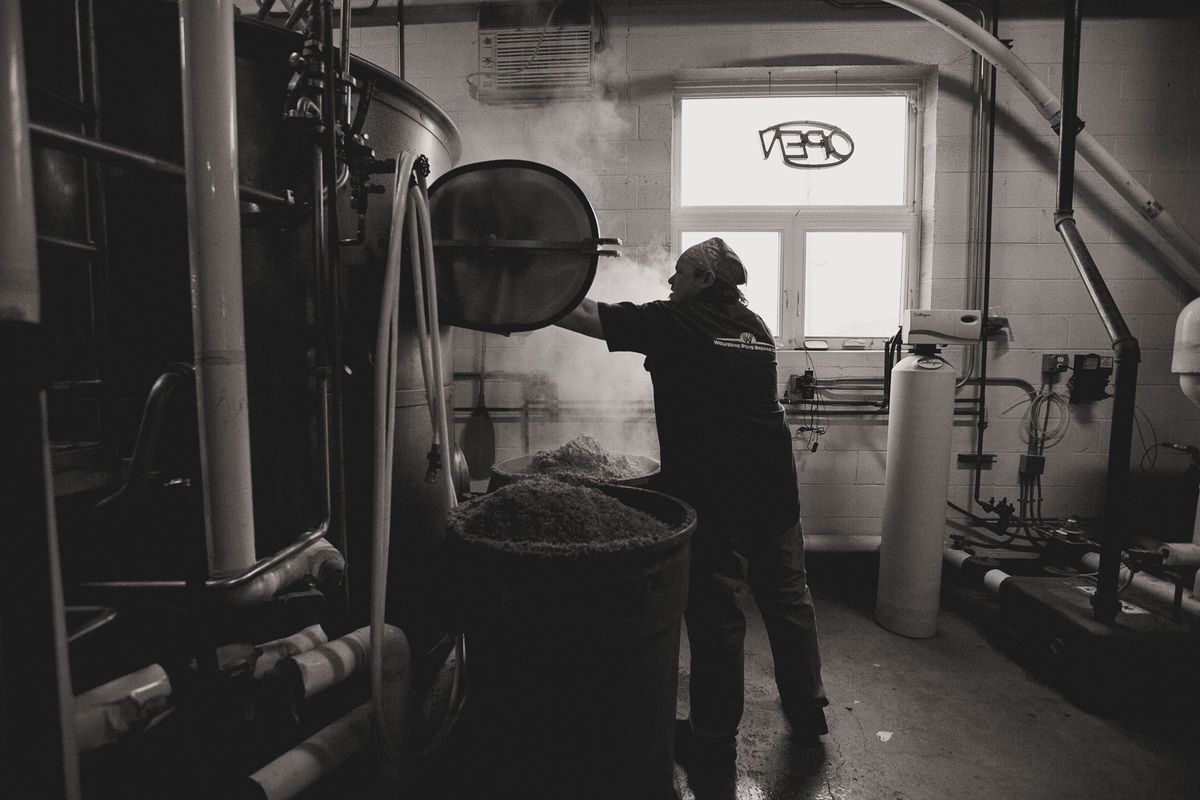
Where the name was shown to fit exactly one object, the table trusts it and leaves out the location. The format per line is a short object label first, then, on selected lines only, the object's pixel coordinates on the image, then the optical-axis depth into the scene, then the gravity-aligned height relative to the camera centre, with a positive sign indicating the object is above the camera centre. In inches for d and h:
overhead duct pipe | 106.6 +42.0
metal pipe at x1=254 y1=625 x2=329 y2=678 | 49.0 -25.5
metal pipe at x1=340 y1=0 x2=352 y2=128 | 55.0 +29.6
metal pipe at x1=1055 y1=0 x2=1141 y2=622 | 79.7 -12.9
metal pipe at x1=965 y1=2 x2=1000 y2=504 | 120.2 +16.2
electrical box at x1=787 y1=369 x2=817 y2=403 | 122.9 -5.8
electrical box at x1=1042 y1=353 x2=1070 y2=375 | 121.6 -0.4
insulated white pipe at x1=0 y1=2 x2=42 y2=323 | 29.1 +9.0
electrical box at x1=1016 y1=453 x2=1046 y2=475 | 122.0 -22.0
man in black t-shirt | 70.2 -15.9
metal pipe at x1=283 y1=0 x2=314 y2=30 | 69.4 +42.0
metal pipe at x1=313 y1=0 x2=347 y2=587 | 52.9 +8.3
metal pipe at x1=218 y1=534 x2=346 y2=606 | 44.8 -17.9
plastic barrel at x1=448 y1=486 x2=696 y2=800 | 48.9 -26.7
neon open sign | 128.9 +48.0
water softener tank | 98.1 -22.6
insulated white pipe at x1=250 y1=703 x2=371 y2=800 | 48.6 -35.3
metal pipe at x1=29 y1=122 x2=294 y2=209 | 33.7 +13.6
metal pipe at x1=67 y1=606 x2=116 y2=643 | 38.7 -18.1
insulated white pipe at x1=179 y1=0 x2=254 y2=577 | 41.9 +6.3
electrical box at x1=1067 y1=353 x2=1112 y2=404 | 121.3 -3.6
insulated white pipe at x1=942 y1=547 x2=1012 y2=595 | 99.6 -38.6
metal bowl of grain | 77.4 -15.2
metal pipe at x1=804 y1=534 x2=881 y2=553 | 125.3 -39.9
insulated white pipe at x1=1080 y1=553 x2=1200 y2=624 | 82.7 -35.8
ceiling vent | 122.3 +64.4
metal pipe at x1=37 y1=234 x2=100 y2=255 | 46.6 +9.6
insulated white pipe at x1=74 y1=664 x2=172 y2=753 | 36.6 -22.7
